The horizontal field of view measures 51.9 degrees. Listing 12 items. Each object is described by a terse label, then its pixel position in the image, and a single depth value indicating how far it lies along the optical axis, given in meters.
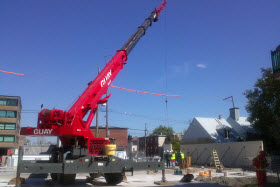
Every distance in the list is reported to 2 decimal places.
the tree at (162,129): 107.19
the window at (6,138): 58.78
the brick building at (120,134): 67.88
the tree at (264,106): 31.47
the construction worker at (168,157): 25.46
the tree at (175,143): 71.79
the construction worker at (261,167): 11.02
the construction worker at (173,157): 24.73
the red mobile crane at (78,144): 10.45
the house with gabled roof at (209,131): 35.88
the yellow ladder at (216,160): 25.12
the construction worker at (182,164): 22.44
